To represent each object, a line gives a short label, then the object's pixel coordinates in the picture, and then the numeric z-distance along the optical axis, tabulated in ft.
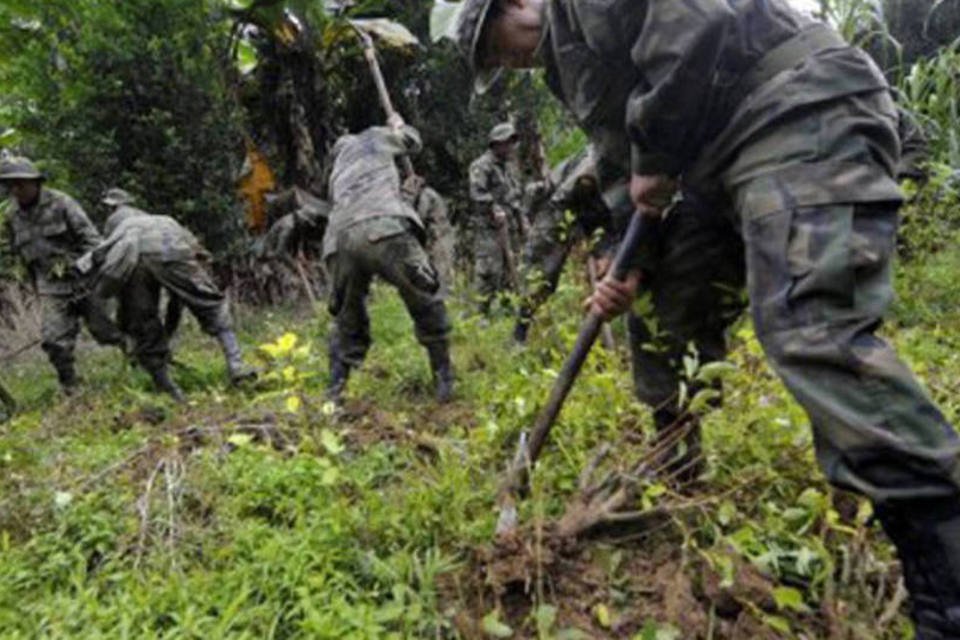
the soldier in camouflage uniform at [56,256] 22.00
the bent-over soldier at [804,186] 5.22
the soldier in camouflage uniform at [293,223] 30.50
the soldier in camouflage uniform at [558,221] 15.58
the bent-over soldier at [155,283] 18.85
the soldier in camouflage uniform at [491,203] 26.94
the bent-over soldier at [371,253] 14.79
